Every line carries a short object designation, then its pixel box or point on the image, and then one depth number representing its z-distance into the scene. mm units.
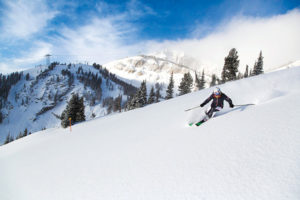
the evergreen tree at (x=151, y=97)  36197
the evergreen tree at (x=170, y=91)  37062
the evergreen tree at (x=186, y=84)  38312
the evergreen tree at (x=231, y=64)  32406
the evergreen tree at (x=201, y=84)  45653
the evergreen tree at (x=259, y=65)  39906
